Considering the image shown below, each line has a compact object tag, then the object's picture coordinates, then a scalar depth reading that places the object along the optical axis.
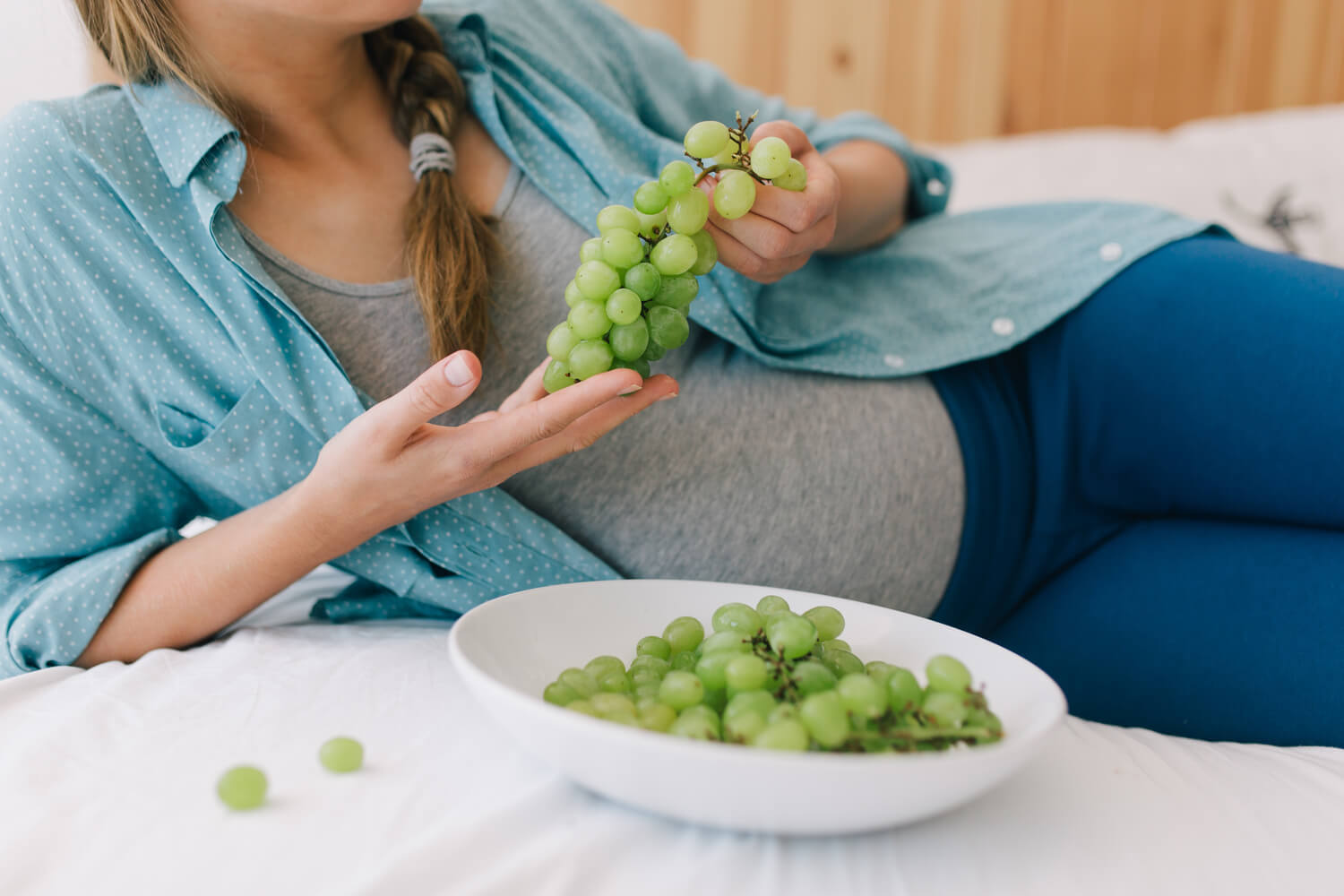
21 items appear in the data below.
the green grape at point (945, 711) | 0.50
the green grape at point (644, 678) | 0.58
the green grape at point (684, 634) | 0.64
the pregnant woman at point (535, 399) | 0.81
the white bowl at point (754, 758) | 0.44
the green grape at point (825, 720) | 0.48
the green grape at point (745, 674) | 0.52
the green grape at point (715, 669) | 0.54
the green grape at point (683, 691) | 0.53
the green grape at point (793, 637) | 0.56
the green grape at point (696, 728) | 0.49
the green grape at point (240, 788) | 0.56
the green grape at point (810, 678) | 0.53
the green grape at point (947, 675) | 0.52
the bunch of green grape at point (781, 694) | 0.49
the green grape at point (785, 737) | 0.47
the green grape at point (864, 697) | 0.49
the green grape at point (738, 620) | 0.60
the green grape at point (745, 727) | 0.49
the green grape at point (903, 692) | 0.52
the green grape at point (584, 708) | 0.53
